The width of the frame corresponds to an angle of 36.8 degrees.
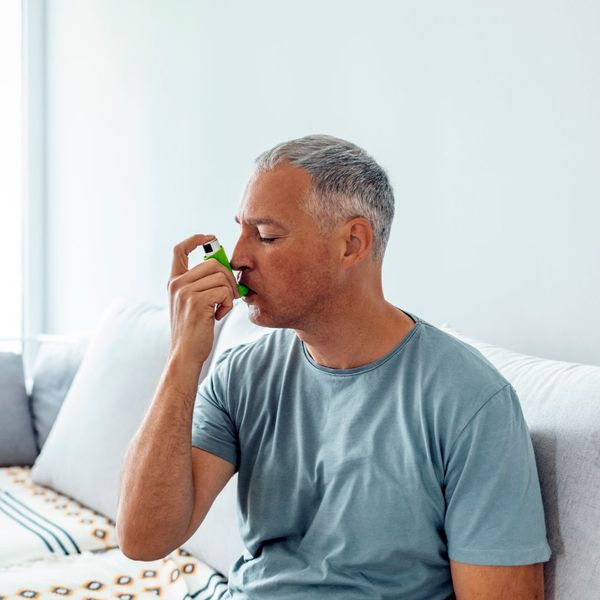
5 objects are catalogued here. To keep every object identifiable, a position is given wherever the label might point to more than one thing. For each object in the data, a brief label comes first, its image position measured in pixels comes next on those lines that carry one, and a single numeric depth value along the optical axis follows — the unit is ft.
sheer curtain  12.12
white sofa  3.84
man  3.84
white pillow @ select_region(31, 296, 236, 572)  7.08
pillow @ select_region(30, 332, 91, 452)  8.95
